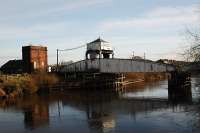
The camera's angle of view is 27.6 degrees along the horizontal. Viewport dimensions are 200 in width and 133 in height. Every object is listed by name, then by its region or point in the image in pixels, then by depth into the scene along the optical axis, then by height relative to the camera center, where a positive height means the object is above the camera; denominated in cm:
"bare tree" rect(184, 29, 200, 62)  1612 +67
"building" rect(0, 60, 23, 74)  8150 +109
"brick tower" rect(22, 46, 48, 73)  7650 +263
